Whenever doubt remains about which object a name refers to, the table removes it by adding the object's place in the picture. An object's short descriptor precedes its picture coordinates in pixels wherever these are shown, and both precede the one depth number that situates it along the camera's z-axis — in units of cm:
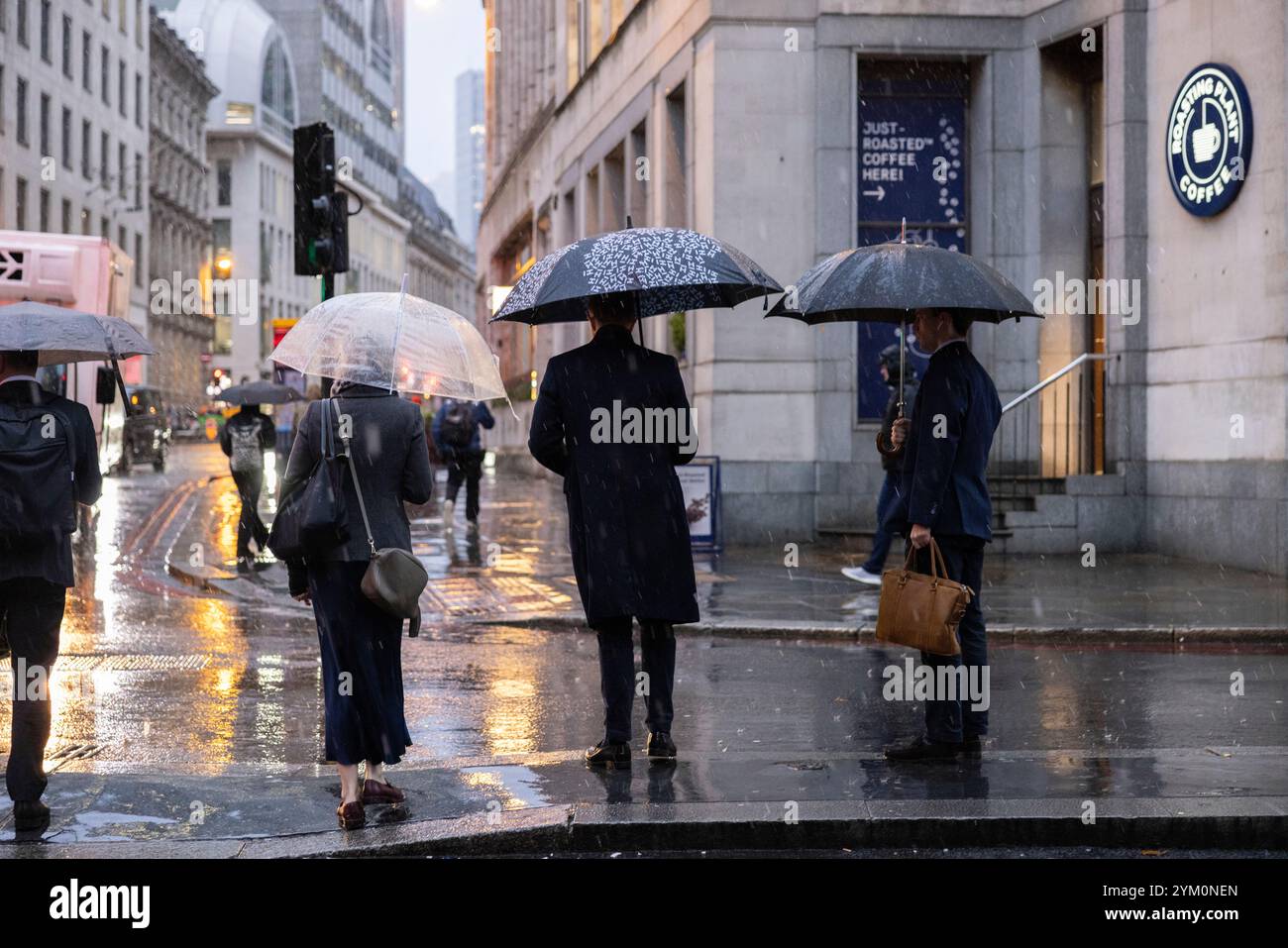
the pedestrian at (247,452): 1647
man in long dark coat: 705
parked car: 4156
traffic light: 1219
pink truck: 1839
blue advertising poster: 1961
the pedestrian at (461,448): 2112
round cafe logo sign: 1563
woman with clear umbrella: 623
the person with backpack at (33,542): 620
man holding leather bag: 723
